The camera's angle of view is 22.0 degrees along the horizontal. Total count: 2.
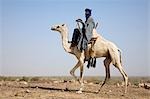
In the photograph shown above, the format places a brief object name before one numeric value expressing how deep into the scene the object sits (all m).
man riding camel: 14.88
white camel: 15.01
